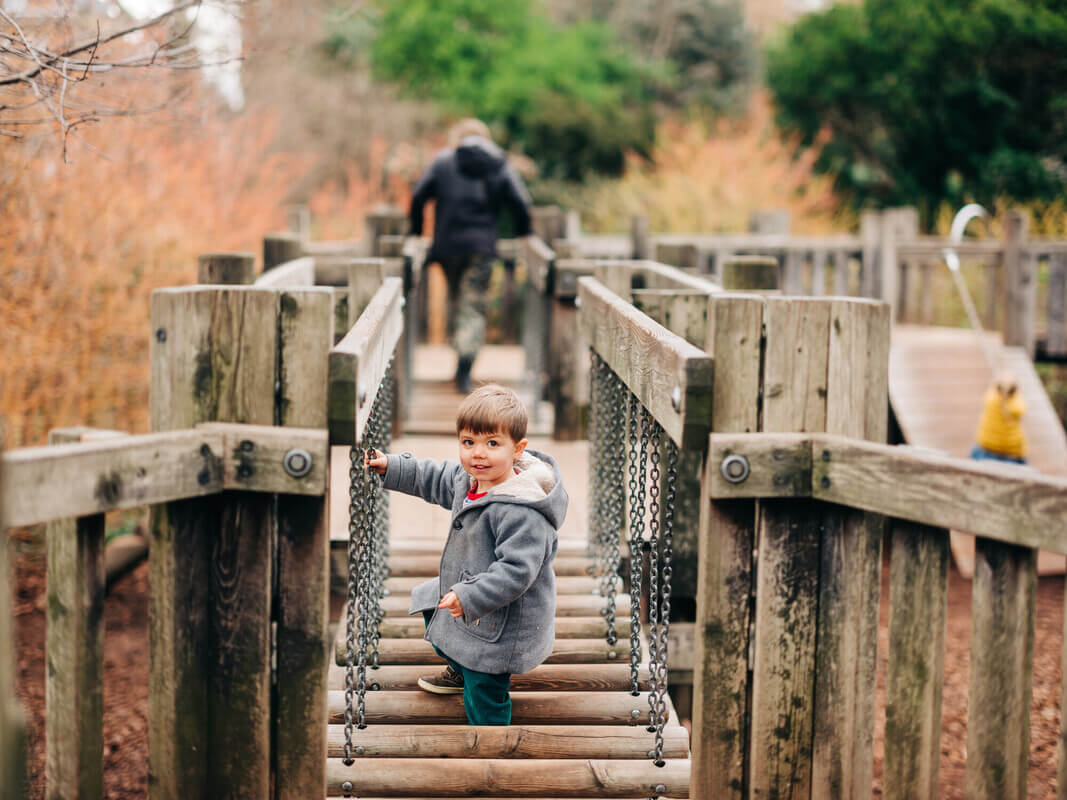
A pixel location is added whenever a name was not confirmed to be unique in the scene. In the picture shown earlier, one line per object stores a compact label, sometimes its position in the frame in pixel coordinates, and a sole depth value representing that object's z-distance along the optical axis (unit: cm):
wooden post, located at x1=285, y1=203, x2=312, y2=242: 1023
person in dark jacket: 766
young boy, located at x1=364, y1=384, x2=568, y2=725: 302
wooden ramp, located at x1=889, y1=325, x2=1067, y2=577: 945
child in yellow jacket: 848
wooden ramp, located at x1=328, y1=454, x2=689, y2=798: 303
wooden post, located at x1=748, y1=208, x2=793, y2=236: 1252
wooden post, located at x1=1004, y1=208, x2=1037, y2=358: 1067
